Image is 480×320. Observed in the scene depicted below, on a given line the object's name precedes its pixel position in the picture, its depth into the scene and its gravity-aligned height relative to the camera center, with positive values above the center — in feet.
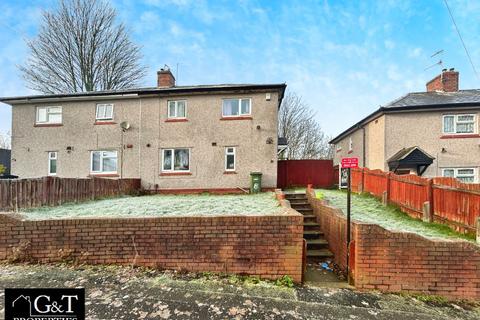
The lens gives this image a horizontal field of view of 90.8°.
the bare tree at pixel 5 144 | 121.49 +7.47
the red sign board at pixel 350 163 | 15.42 -0.03
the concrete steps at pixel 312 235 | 18.20 -6.36
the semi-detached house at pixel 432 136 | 40.60 +4.80
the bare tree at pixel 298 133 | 99.66 +12.59
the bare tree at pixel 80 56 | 66.80 +30.66
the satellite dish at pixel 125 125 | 41.71 +6.15
